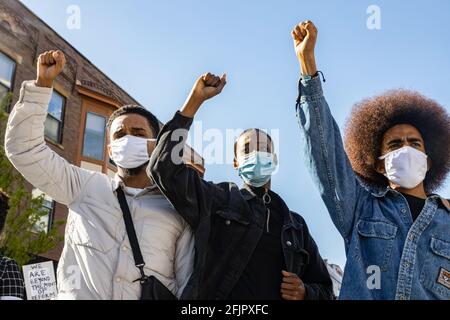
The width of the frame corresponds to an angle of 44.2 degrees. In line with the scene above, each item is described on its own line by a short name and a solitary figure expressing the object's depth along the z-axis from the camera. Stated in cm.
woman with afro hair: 282
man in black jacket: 305
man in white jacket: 296
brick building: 1478
